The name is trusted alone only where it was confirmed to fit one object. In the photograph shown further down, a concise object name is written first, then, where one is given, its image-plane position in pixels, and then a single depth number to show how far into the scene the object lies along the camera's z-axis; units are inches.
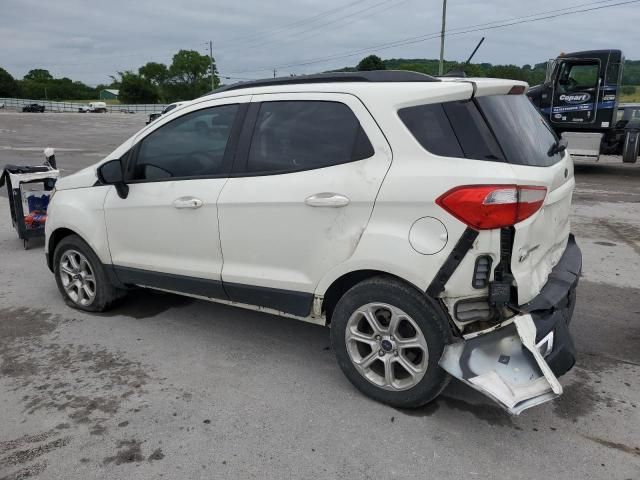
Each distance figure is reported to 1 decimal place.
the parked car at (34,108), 2802.7
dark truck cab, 529.0
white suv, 108.7
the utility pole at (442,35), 1227.2
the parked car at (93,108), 2977.4
